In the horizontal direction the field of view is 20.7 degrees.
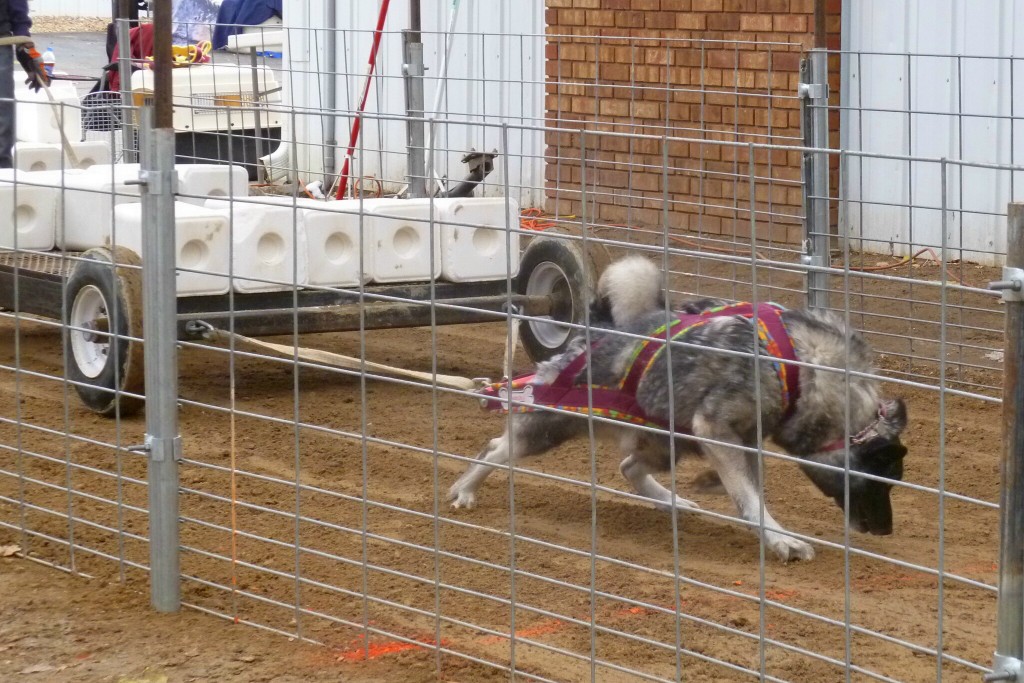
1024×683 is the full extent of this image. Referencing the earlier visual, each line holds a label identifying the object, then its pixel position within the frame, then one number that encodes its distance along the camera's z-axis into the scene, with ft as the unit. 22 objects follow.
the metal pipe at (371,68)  61.96
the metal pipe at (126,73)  42.63
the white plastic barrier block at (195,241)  39.37
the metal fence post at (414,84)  54.81
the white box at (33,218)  44.79
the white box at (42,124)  75.27
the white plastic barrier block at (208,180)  47.78
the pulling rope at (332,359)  29.62
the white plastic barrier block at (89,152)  57.90
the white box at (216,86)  74.63
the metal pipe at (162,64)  24.10
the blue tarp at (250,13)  117.31
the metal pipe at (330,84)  77.25
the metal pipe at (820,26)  44.54
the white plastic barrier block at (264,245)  39.69
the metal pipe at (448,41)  65.04
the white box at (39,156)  56.41
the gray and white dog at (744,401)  27.98
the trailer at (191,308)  38.72
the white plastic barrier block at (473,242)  43.20
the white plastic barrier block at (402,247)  42.06
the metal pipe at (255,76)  52.07
